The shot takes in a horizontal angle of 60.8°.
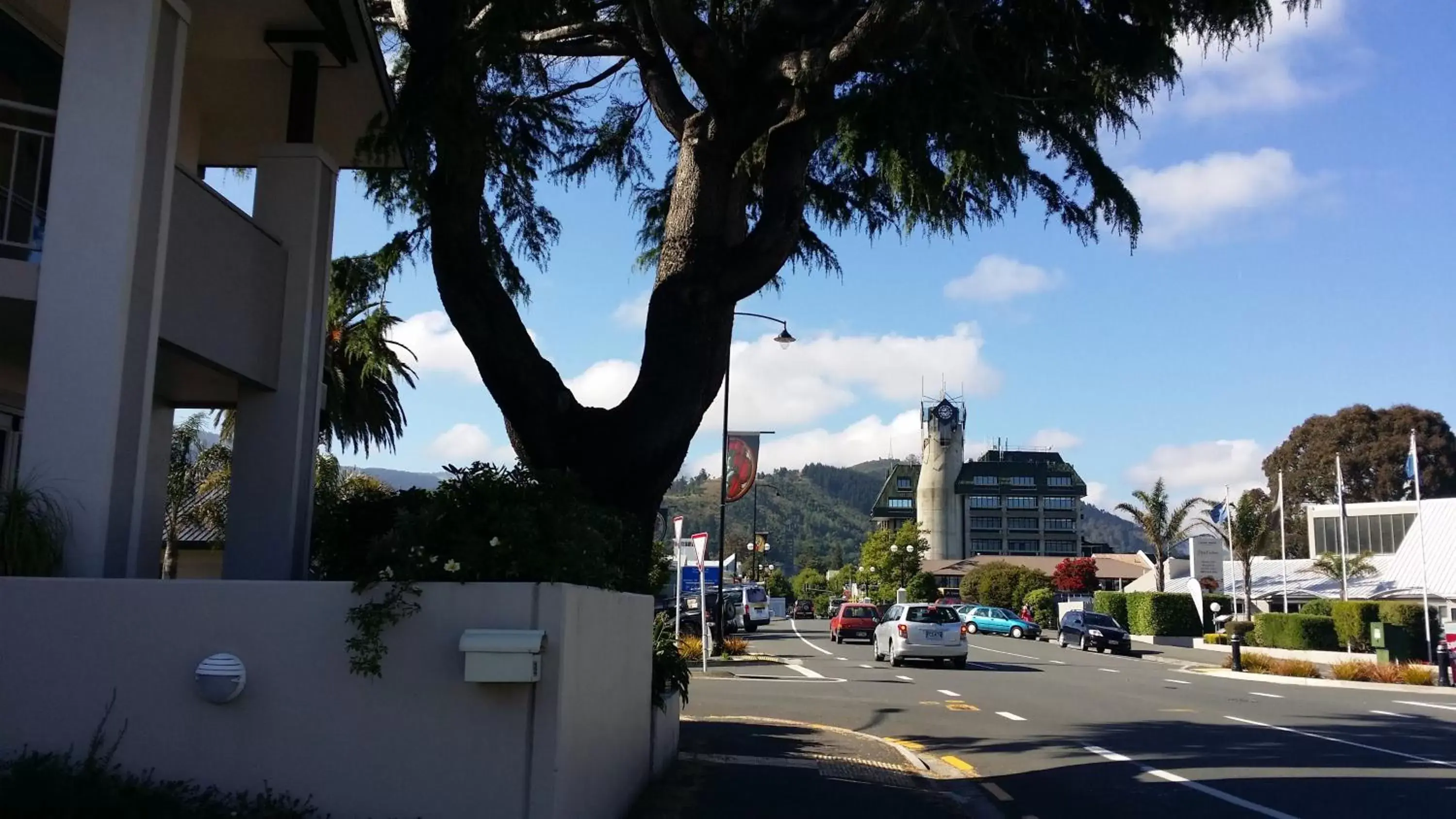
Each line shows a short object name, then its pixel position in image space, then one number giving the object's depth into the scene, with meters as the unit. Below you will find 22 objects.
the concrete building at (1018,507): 153.38
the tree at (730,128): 11.00
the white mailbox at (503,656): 6.42
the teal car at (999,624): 55.75
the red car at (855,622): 47.56
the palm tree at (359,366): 14.12
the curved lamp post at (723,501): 33.12
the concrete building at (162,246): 7.62
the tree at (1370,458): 88.75
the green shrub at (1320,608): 44.88
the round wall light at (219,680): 6.53
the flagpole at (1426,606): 36.69
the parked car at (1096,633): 45.72
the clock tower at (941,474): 141.25
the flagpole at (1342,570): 48.72
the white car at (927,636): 32.28
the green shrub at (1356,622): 40.53
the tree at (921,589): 81.75
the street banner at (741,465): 29.50
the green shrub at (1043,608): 72.06
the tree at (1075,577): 87.88
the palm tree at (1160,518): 61.34
